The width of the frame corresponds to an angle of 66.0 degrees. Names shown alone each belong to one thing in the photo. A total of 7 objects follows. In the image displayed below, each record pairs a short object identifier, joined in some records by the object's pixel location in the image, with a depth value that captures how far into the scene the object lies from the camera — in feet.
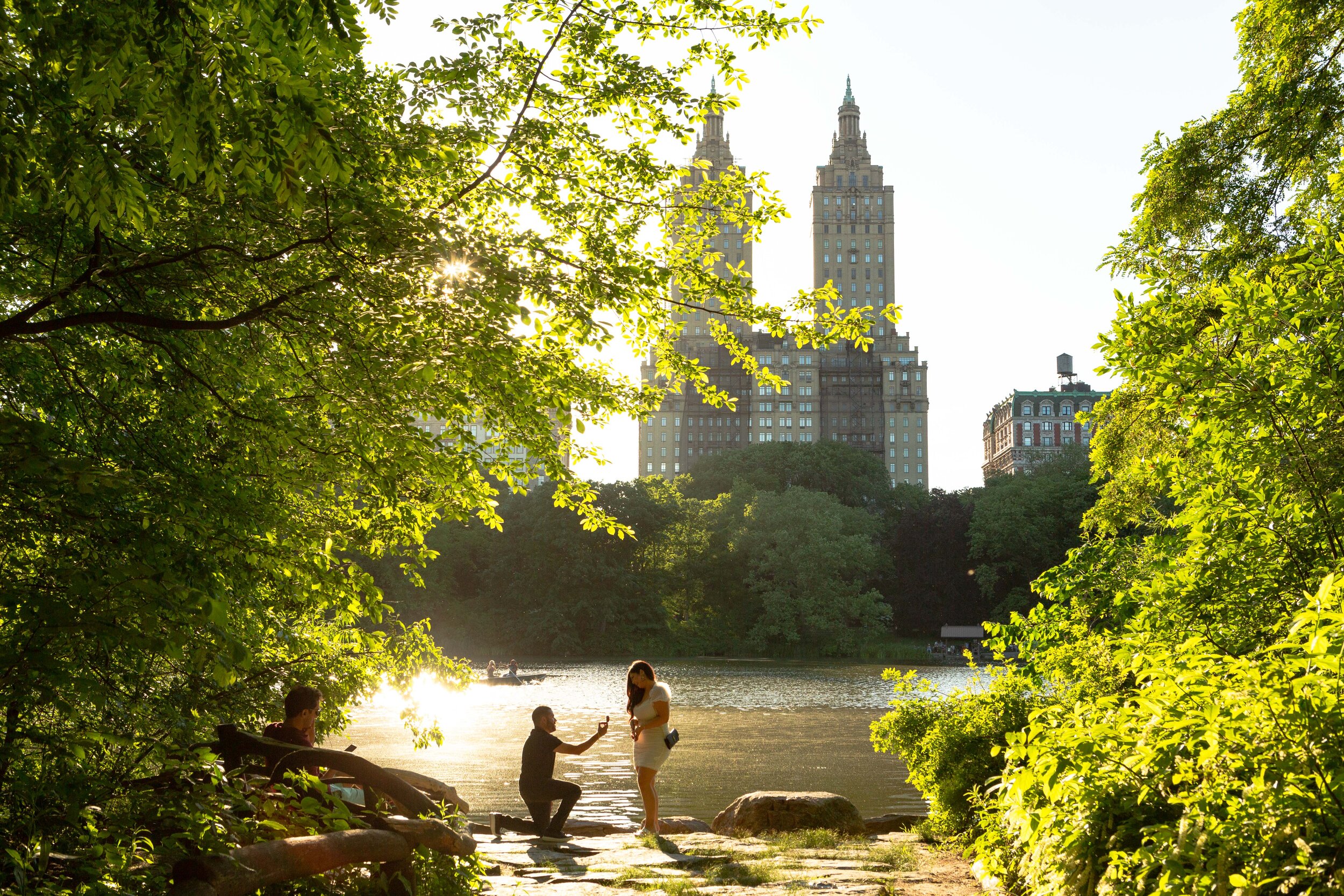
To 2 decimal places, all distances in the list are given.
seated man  20.77
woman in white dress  28.91
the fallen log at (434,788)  29.04
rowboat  126.93
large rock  31.99
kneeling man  30.58
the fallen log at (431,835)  15.38
